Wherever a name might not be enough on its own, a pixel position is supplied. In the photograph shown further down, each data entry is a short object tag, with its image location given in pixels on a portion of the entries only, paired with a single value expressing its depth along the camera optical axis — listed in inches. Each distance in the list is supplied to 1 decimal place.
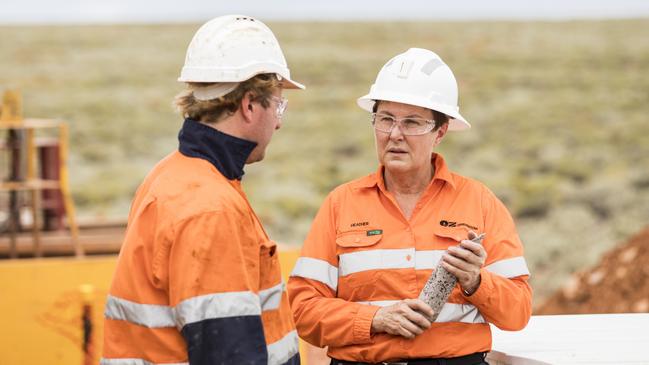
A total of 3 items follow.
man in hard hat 213.6
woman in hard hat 290.3
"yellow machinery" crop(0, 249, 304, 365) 565.0
